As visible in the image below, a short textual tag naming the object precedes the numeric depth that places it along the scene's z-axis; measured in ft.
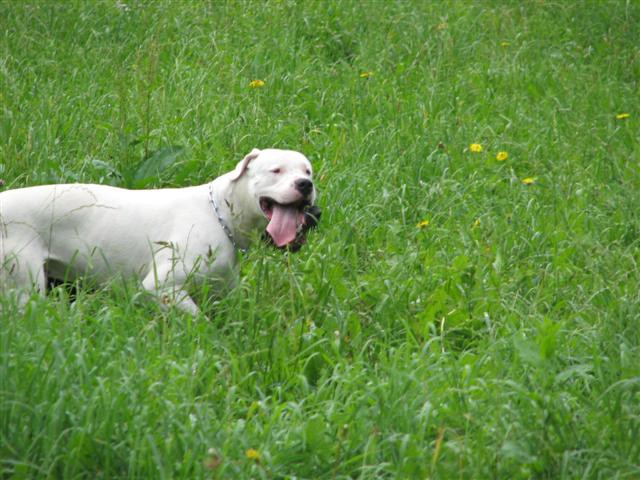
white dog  30.04
